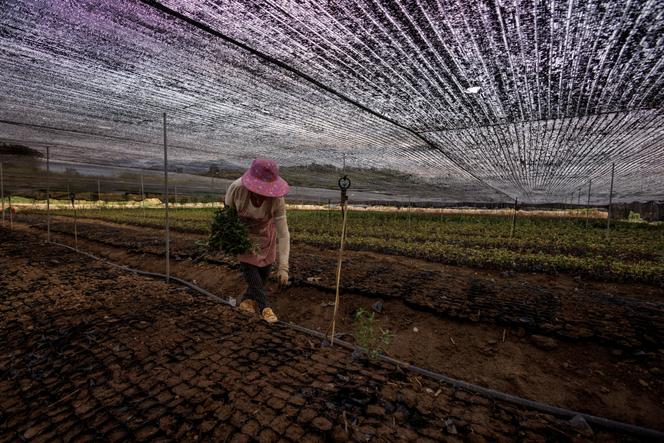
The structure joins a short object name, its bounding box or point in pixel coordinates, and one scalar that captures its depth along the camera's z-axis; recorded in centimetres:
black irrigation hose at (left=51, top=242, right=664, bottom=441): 207
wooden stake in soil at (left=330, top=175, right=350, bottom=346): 274
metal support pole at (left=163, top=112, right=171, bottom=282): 424
